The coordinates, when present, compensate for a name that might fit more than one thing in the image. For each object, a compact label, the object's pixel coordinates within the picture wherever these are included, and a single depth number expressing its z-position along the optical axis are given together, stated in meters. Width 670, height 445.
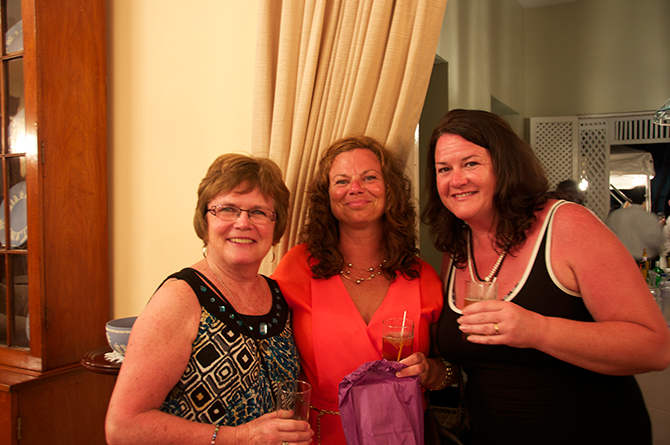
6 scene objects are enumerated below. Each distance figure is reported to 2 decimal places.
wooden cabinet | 2.21
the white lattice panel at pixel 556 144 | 4.85
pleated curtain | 1.77
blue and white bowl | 1.73
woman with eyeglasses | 1.10
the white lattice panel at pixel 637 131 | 4.31
